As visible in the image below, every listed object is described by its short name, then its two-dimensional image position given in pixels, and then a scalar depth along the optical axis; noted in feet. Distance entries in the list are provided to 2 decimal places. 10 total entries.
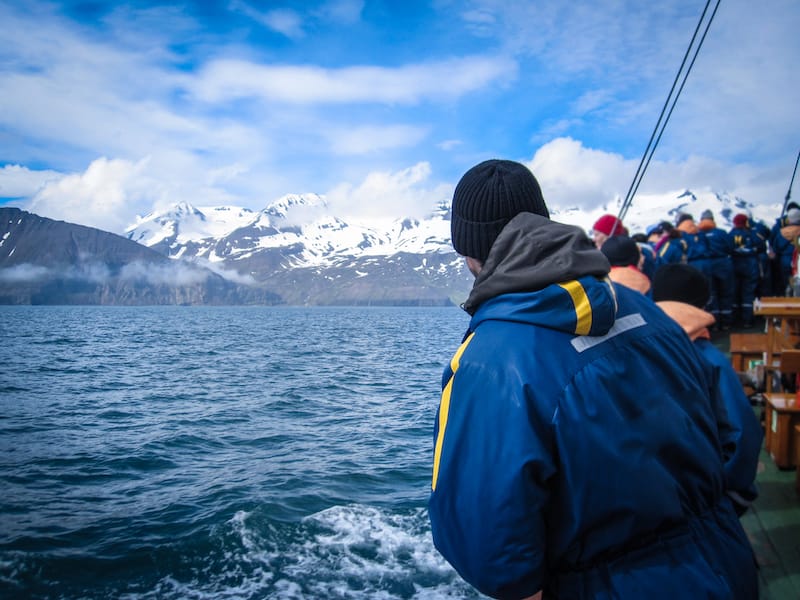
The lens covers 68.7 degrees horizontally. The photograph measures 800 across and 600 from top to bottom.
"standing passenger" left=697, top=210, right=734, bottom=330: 46.50
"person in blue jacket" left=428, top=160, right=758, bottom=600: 5.68
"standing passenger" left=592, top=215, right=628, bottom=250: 25.71
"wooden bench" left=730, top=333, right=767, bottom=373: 31.04
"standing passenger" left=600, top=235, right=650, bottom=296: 20.81
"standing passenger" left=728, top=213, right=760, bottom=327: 48.29
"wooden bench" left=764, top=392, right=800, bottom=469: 21.93
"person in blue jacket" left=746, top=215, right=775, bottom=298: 50.01
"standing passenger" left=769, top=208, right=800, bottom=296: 40.32
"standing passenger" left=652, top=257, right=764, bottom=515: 9.72
